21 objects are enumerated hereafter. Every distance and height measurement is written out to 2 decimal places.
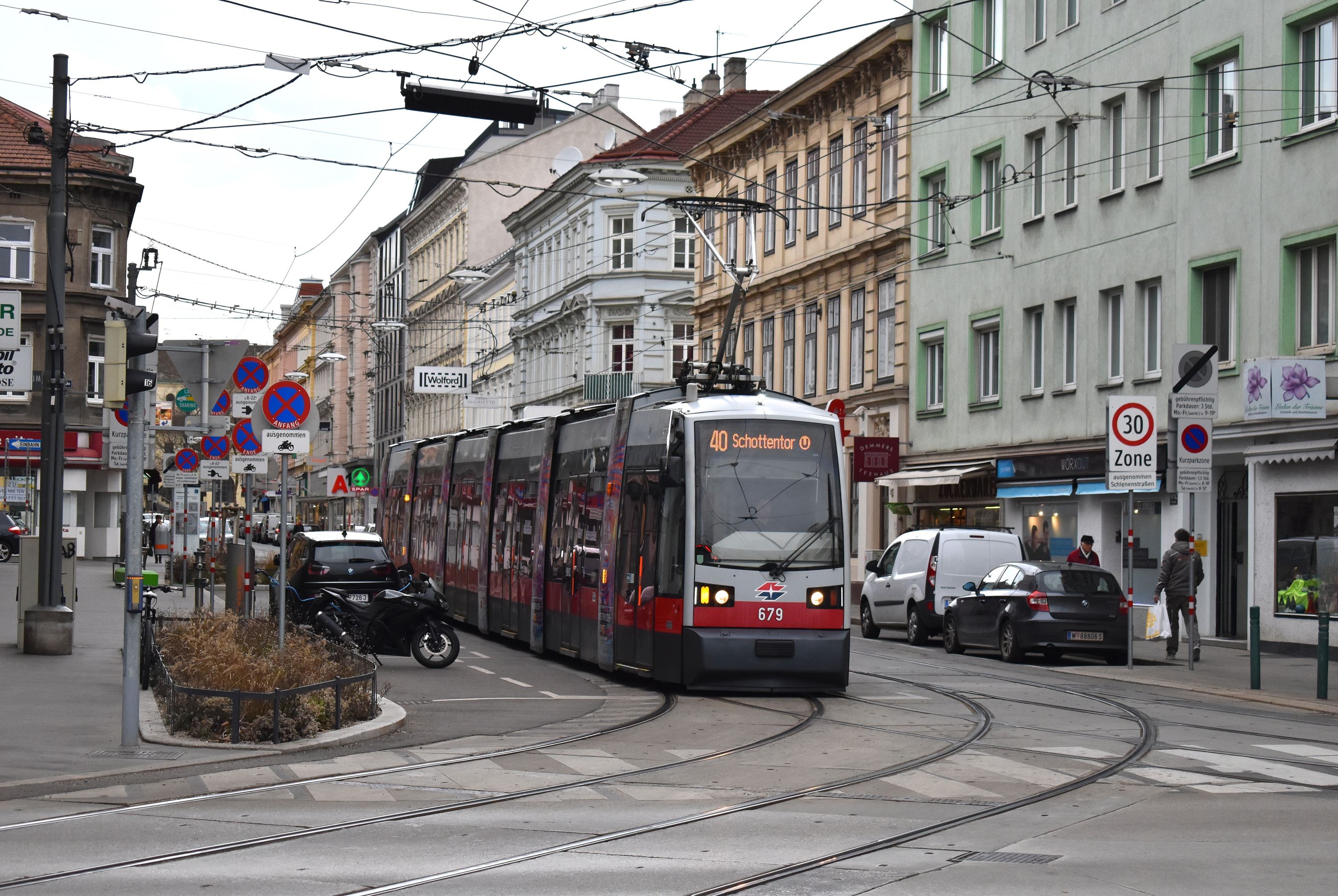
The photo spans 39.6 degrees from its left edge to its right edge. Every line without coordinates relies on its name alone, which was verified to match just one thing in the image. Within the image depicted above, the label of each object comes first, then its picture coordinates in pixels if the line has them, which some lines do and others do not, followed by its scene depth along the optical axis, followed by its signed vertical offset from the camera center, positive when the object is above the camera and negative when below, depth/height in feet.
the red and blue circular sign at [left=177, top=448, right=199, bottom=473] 114.42 +3.40
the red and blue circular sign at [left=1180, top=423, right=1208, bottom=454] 77.82 +3.64
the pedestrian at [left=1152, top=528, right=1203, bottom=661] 86.58 -2.26
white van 97.50 -2.26
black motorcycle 74.38 -4.30
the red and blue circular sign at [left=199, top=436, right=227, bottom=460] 102.68 +3.69
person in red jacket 99.71 -1.62
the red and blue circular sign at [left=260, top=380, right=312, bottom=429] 67.26 +3.93
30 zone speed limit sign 79.51 +3.39
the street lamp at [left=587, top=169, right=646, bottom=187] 141.08 +27.16
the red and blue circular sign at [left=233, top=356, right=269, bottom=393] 76.28 +5.72
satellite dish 272.10 +52.62
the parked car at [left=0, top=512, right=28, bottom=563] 184.65 -2.31
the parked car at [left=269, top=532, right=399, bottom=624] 83.66 -2.40
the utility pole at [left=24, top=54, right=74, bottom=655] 72.84 +4.60
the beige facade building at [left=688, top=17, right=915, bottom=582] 142.41 +23.44
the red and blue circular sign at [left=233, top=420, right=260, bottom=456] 80.89 +3.35
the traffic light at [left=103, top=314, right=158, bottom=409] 45.19 +3.89
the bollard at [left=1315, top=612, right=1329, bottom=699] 63.72 -4.78
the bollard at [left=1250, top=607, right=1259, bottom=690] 67.67 -4.47
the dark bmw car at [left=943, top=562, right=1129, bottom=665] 83.20 -3.99
